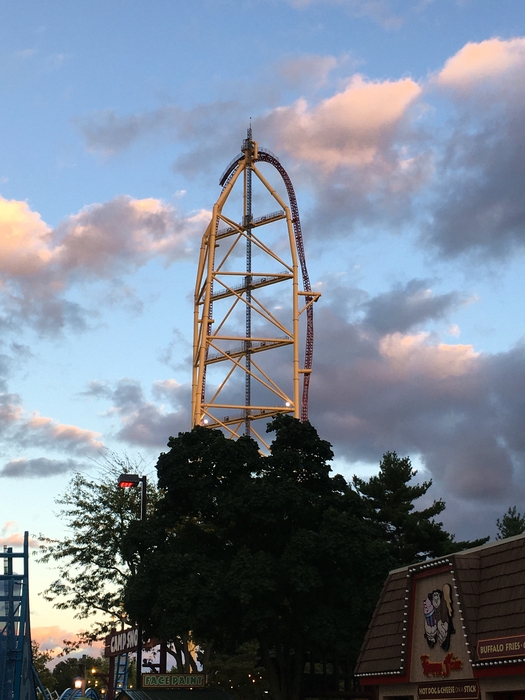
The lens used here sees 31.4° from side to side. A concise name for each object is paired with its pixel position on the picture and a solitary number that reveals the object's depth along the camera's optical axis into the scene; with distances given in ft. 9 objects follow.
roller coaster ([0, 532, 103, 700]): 88.30
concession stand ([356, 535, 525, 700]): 66.39
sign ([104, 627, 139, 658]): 106.11
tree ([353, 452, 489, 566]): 153.99
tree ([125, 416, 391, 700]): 106.32
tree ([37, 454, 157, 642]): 147.64
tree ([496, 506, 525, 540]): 236.63
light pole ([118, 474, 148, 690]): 102.22
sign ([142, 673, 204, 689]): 92.89
